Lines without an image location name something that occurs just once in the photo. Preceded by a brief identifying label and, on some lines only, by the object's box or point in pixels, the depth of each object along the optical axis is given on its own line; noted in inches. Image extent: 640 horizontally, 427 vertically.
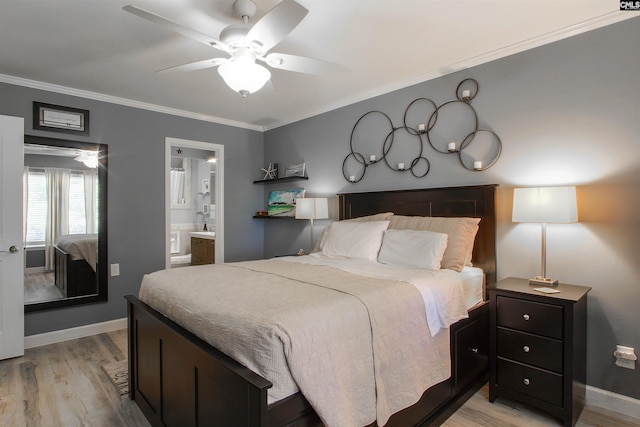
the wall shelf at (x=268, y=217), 178.5
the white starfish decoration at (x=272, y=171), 190.9
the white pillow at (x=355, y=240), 113.0
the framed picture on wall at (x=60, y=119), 130.0
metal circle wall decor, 111.0
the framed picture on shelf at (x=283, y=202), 178.7
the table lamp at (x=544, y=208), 84.4
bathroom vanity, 210.8
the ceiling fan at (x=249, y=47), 65.8
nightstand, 78.3
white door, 115.9
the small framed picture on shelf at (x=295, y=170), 175.3
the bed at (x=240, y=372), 50.1
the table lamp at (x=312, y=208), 154.6
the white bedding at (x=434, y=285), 78.1
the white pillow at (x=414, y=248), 96.5
